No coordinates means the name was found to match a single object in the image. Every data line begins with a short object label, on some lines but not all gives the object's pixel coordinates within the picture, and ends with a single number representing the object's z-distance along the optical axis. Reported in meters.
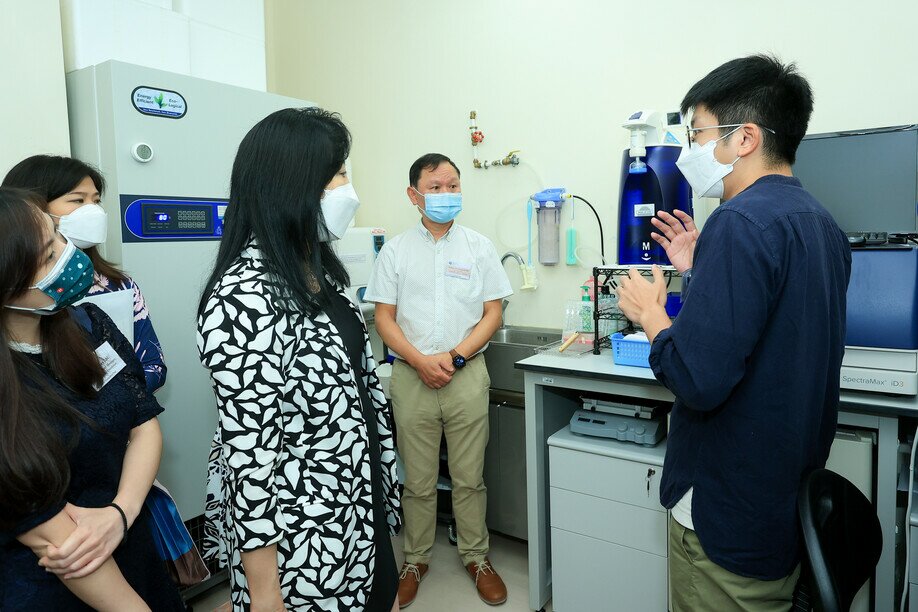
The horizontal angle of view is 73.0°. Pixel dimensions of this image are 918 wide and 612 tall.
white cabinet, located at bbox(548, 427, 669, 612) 2.01
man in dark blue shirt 1.12
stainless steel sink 2.61
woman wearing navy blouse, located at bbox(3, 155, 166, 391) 1.70
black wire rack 2.23
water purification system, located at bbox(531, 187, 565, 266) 2.80
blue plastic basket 2.07
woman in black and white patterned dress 1.02
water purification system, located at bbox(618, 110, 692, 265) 2.22
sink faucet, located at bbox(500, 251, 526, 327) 2.98
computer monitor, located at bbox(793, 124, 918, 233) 1.84
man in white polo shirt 2.44
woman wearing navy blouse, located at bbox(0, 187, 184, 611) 1.05
